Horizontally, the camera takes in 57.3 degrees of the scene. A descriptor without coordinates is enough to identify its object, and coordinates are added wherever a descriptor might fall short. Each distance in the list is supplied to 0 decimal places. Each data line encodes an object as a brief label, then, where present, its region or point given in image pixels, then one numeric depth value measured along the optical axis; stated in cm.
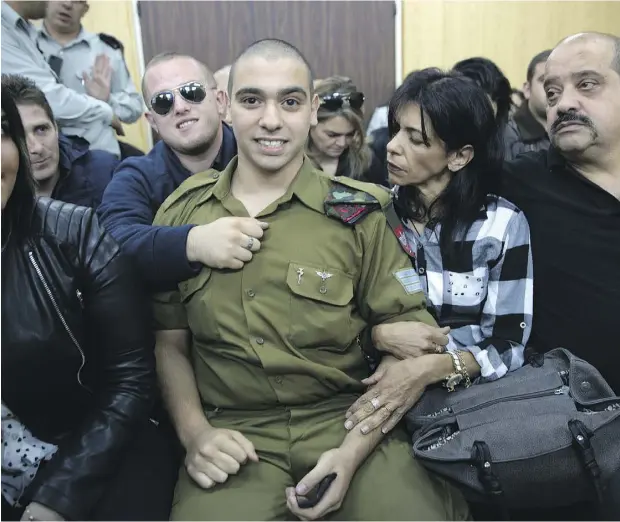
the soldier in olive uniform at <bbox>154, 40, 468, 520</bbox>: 127
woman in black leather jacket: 111
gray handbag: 119
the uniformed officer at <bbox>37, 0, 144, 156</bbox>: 269
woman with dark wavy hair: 137
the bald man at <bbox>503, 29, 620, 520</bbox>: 151
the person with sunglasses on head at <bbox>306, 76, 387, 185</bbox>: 248
